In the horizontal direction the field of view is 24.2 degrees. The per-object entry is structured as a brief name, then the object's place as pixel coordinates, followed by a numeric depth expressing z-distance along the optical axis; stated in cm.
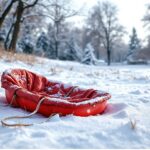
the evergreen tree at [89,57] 4166
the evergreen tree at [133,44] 6167
